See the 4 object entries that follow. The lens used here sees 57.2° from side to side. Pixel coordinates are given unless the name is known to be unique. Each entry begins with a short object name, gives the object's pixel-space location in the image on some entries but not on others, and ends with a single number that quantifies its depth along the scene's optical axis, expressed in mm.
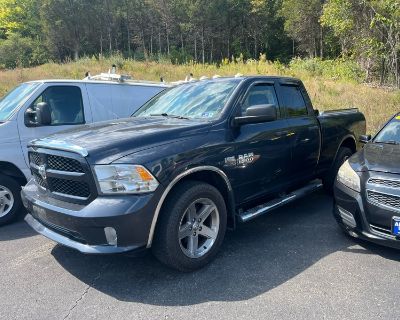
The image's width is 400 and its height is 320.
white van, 5199
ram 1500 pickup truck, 3186
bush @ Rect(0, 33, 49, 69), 38222
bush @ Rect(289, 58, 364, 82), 21500
